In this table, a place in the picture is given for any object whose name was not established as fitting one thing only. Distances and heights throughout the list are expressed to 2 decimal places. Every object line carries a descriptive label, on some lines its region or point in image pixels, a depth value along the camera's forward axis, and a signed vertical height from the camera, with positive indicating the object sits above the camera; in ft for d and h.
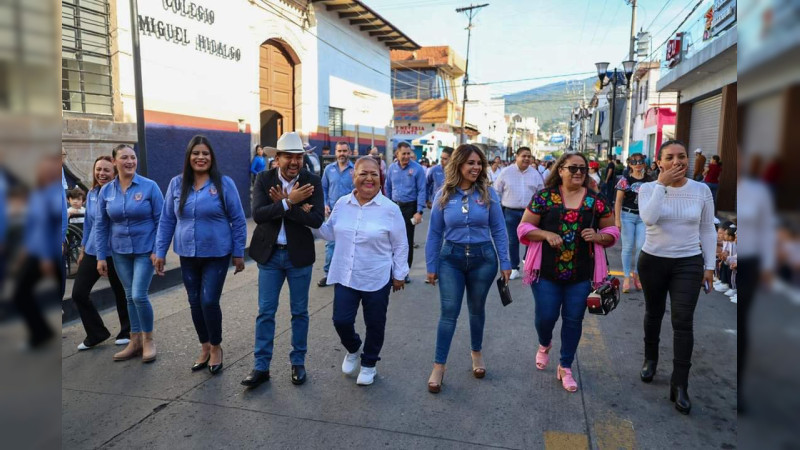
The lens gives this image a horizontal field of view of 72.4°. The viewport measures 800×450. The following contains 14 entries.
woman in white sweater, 12.39 -1.75
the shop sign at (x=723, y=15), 36.52 +10.63
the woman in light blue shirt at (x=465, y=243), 13.74 -1.93
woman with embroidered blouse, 13.28 -1.85
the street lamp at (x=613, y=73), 54.34 +9.52
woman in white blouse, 13.47 -2.26
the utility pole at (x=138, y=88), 25.03 +3.56
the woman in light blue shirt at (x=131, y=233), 14.92 -1.90
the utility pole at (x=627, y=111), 67.10 +8.06
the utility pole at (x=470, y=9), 132.26 +37.98
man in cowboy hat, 13.56 -1.91
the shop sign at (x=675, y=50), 50.06 +10.95
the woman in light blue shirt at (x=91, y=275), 15.87 -3.29
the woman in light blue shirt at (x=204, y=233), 14.05 -1.77
